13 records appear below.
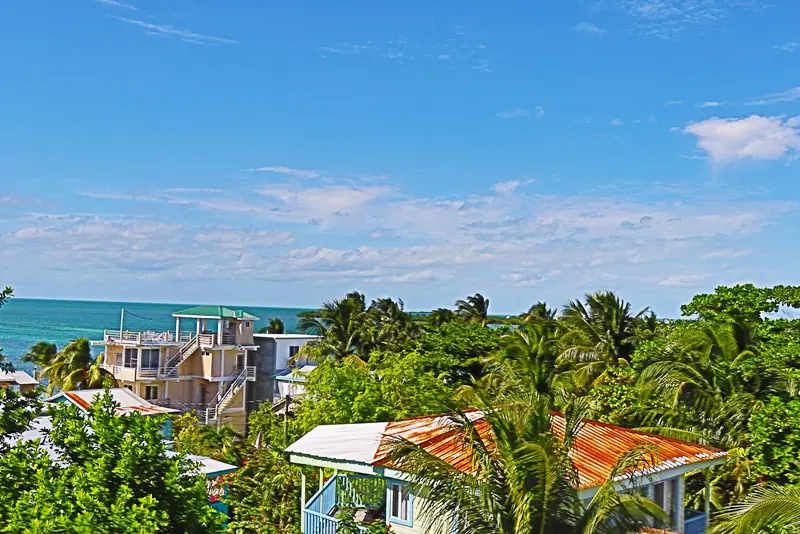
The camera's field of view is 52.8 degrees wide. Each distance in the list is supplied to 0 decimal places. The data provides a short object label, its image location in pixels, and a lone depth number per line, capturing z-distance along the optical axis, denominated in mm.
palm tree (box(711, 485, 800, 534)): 10734
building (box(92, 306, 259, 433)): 50625
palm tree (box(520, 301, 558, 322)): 52578
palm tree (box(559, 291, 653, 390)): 32031
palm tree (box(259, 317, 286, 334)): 70325
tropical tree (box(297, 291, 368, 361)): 46250
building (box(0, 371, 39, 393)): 38591
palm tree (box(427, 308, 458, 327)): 53094
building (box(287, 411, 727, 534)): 12977
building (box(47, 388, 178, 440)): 26847
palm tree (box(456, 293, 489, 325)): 56600
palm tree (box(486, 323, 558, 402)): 29625
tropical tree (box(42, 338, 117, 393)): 45631
